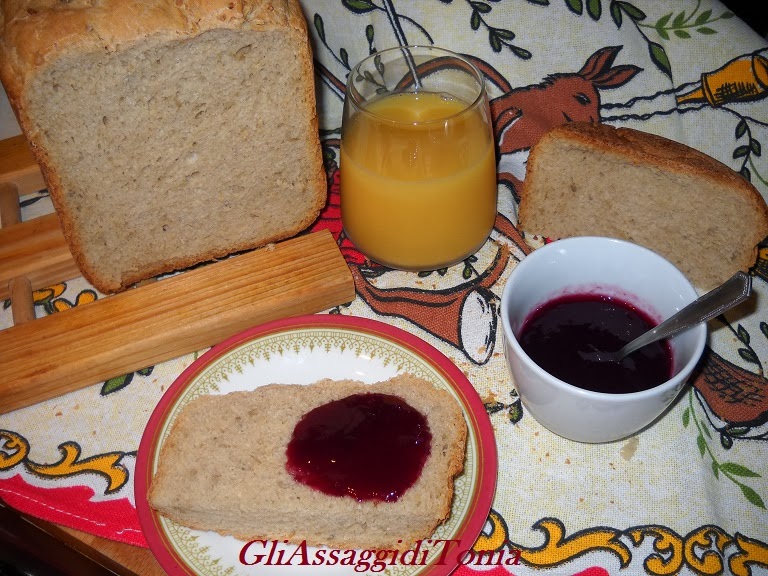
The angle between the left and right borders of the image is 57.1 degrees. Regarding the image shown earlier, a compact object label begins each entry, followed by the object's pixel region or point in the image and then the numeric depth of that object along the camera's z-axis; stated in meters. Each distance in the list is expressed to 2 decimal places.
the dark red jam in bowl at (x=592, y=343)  0.29
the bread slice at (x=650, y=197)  0.36
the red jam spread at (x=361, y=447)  0.28
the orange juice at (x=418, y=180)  0.34
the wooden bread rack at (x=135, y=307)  0.35
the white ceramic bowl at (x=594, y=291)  0.28
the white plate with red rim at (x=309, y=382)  0.28
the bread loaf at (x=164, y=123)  0.30
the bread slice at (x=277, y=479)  0.28
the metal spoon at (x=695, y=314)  0.27
